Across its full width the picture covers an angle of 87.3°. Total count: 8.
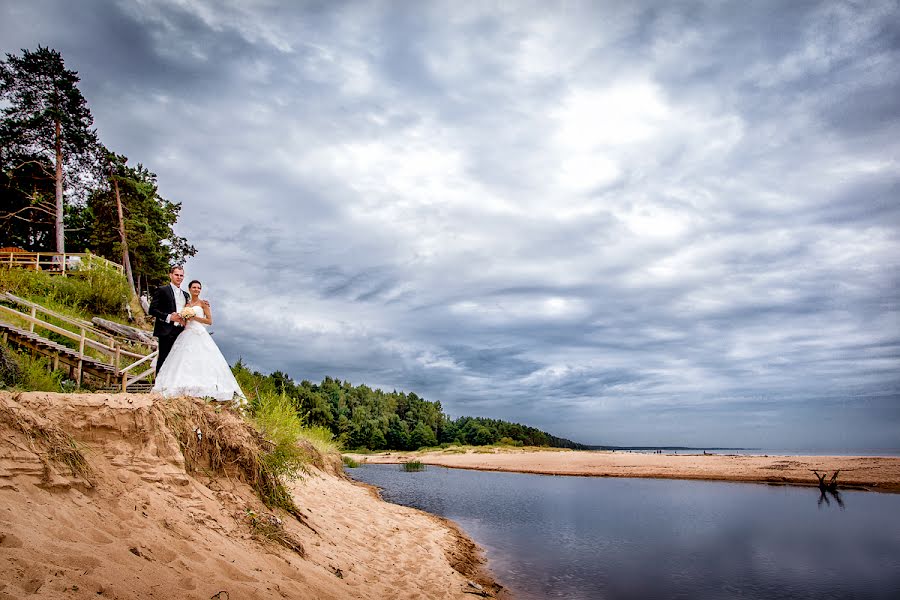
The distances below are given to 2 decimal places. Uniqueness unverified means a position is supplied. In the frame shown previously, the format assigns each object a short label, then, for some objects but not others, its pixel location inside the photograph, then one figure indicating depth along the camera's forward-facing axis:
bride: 8.52
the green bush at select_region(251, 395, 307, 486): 8.64
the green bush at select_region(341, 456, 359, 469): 49.96
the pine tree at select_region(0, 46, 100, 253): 33.25
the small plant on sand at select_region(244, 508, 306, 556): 6.83
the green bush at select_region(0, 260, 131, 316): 23.91
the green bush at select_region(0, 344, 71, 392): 9.73
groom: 9.27
